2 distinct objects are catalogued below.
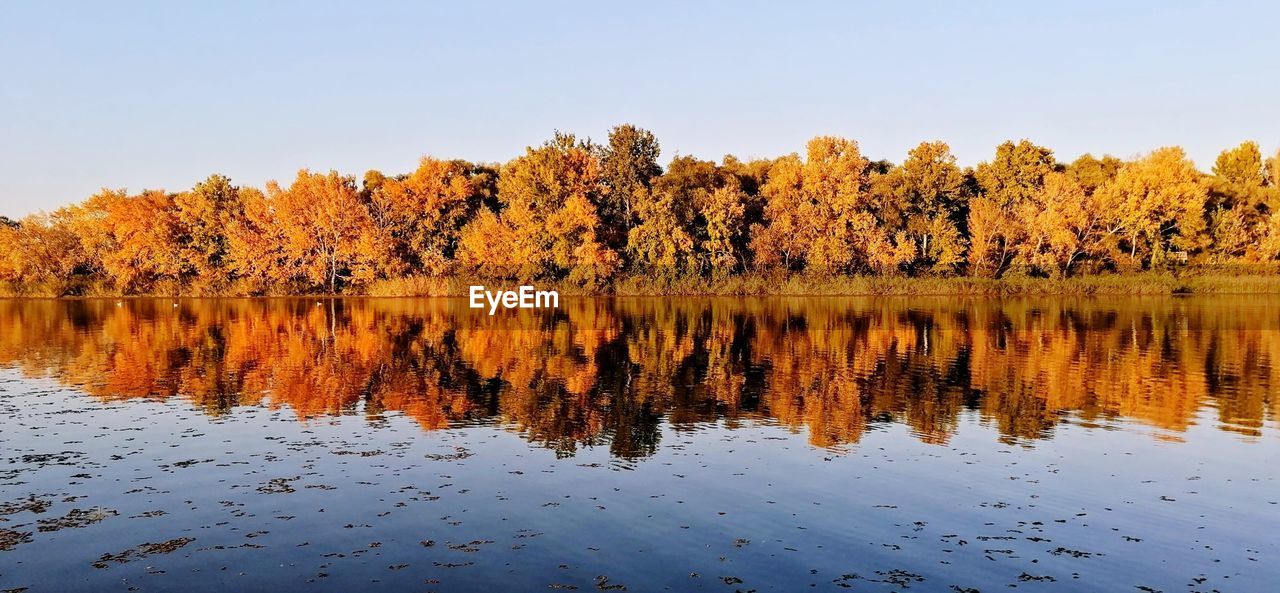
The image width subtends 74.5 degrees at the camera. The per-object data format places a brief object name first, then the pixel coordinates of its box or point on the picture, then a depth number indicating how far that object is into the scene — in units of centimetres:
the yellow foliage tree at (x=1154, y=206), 8881
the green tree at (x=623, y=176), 9606
